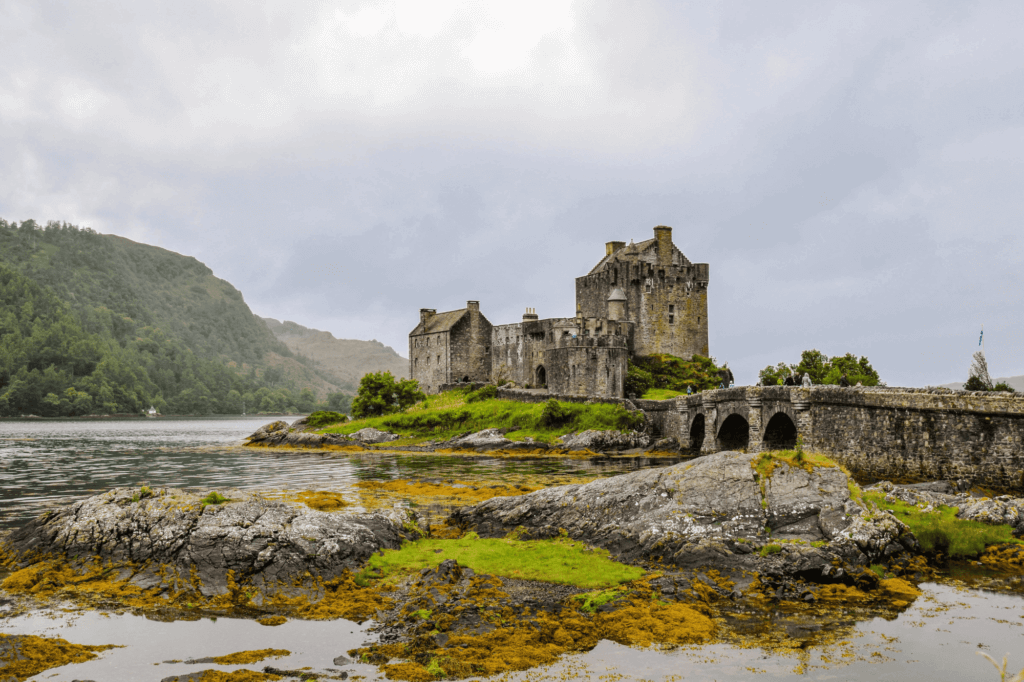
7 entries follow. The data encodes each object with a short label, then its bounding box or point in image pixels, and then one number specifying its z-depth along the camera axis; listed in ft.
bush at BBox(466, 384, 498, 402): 207.12
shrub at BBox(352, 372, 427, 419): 215.10
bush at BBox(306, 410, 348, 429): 223.71
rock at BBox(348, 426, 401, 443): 183.83
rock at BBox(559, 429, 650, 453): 154.10
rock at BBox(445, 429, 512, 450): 160.76
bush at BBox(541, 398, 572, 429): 167.53
